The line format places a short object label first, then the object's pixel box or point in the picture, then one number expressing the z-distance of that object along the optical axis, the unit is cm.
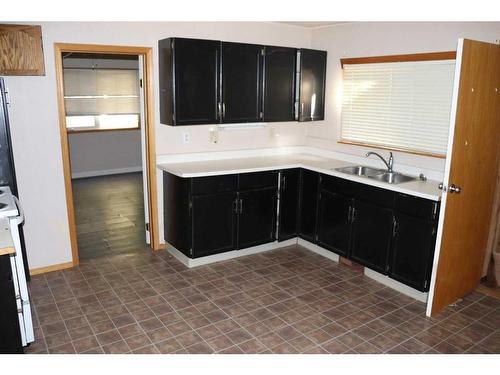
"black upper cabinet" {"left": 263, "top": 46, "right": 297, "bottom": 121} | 422
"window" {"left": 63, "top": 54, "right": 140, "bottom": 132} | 716
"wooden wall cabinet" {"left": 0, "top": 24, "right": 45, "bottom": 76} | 323
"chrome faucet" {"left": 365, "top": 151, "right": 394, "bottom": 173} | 394
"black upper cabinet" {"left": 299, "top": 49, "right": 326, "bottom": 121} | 446
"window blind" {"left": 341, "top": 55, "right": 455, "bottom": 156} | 364
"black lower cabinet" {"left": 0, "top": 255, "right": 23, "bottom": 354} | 221
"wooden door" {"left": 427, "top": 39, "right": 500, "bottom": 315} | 280
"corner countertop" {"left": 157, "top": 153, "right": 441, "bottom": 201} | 331
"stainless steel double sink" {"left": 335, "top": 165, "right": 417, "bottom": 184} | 394
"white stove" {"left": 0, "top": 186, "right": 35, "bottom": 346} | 255
